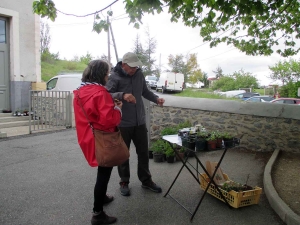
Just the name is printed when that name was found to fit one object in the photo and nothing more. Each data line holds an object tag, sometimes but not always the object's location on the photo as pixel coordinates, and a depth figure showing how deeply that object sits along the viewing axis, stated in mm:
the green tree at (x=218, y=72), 58716
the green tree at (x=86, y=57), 46009
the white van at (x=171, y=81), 26062
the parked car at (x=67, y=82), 11328
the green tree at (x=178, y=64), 39969
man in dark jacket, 3783
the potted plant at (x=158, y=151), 5848
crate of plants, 3565
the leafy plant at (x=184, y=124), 7044
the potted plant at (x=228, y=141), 3471
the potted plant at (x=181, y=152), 5895
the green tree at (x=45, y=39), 31217
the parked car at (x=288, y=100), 14409
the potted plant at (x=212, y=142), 3367
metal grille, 9492
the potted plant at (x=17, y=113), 10500
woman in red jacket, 2809
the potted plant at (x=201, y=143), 3338
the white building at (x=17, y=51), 10422
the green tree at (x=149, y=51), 29906
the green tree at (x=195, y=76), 41094
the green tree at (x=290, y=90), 21547
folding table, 3403
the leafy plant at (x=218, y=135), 3452
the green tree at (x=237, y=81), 37703
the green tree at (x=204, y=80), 45959
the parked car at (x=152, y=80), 28875
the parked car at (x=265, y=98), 17219
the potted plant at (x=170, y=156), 5746
